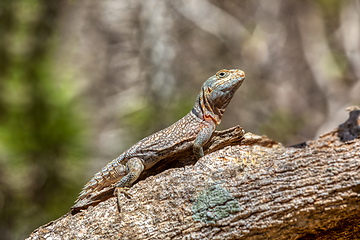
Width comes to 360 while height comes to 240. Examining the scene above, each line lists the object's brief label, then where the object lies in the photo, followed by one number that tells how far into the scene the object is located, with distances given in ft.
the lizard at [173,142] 27.53
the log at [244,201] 22.34
